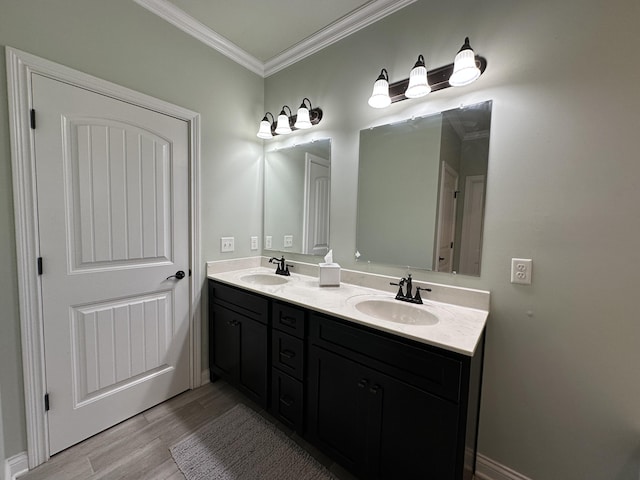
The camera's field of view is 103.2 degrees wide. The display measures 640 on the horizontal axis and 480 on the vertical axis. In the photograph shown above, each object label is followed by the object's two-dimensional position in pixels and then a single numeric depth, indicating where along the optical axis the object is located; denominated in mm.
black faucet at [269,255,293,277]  2100
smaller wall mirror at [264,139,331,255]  1976
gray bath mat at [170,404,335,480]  1312
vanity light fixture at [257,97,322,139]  1919
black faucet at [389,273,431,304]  1438
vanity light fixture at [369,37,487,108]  1193
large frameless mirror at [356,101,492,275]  1348
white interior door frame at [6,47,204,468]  1202
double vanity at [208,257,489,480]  969
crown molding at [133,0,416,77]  1568
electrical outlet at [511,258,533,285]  1206
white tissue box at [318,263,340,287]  1742
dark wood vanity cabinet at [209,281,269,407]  1599
